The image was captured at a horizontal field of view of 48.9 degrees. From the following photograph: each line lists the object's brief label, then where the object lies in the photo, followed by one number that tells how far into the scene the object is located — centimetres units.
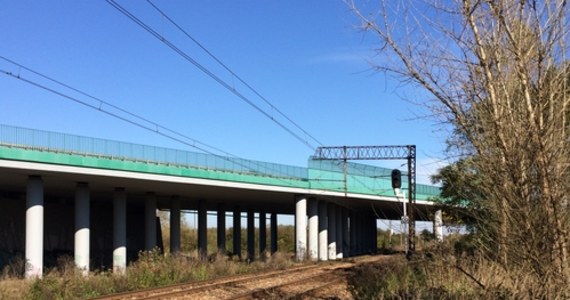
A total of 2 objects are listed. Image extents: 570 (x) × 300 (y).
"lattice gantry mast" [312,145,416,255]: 4372
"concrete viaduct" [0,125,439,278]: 3148
